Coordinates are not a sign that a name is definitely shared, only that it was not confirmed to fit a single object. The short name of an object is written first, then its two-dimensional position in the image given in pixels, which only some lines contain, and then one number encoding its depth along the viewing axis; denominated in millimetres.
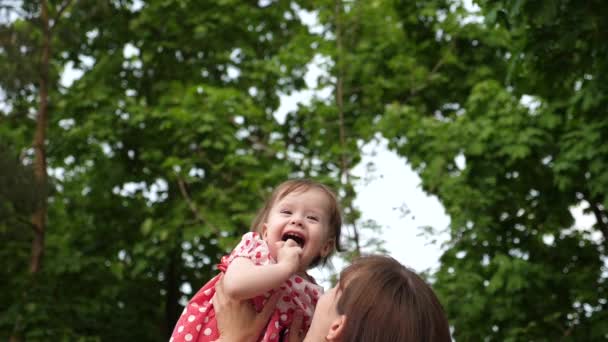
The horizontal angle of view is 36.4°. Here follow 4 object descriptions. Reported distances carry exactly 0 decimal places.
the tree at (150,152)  10529
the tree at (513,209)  9281
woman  2199
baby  2568
